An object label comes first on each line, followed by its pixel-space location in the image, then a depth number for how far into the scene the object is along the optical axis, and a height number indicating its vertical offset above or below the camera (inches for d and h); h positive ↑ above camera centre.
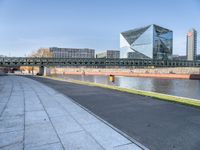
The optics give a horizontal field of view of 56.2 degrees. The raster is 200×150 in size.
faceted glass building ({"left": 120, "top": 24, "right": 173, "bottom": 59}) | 5433.1 +793.5
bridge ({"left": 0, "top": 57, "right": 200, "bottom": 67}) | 3366.1 +166.4
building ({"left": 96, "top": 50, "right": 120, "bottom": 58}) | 7628.9 +642.8
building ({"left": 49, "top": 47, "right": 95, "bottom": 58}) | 7211.6 +686.8
